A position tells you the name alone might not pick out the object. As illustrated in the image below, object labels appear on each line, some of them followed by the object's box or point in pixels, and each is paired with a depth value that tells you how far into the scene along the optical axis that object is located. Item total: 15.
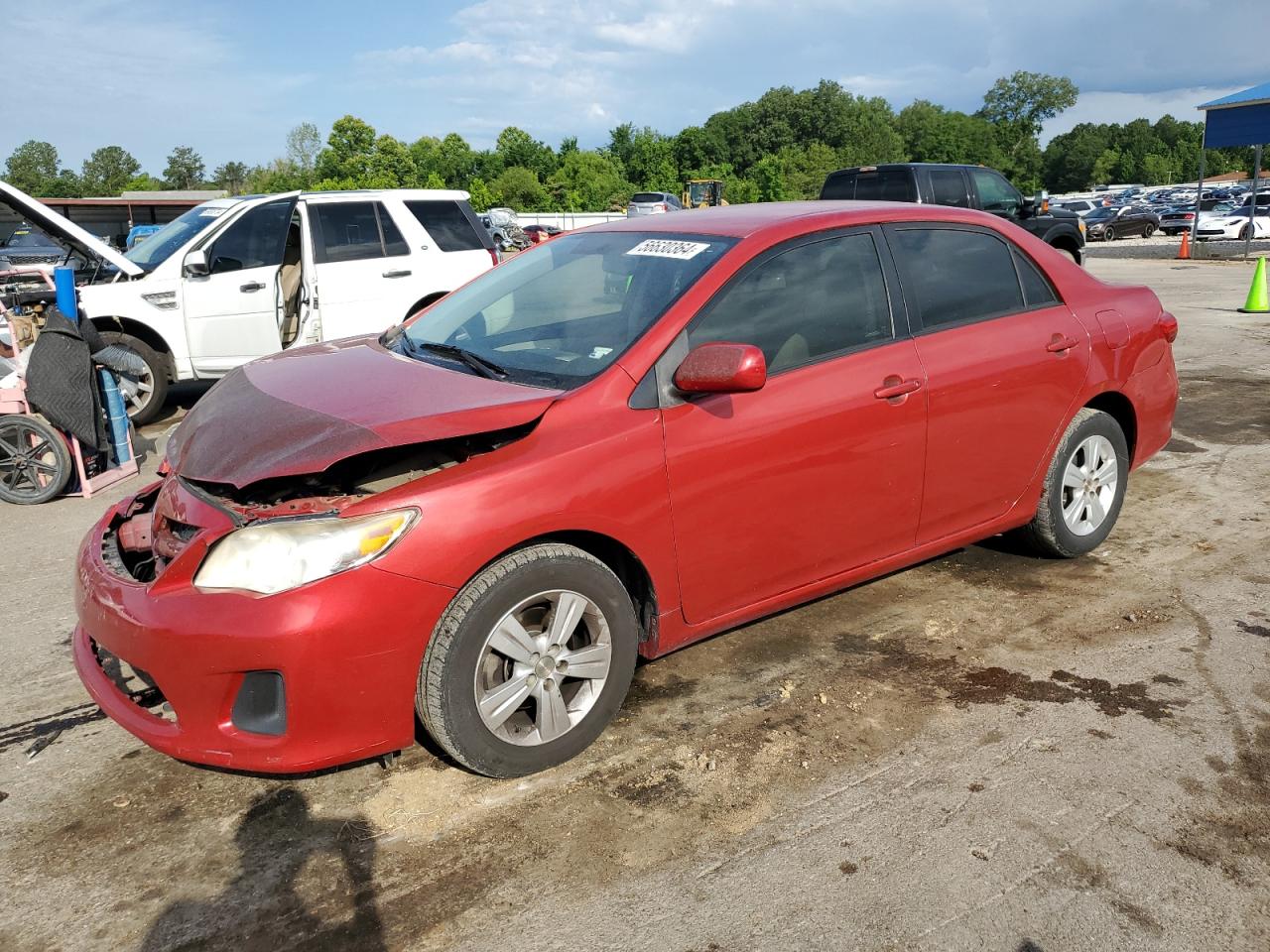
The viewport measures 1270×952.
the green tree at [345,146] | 77.62
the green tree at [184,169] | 116.12
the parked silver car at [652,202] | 39.76
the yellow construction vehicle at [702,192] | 54.79
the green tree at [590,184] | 70.31
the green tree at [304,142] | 92.19
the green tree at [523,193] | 67.94
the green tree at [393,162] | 76.50
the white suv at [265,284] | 8.60
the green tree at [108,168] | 105.06
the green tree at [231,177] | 114.32
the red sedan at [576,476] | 2.77
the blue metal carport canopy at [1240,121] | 24.00
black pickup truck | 13.70
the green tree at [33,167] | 91.22
